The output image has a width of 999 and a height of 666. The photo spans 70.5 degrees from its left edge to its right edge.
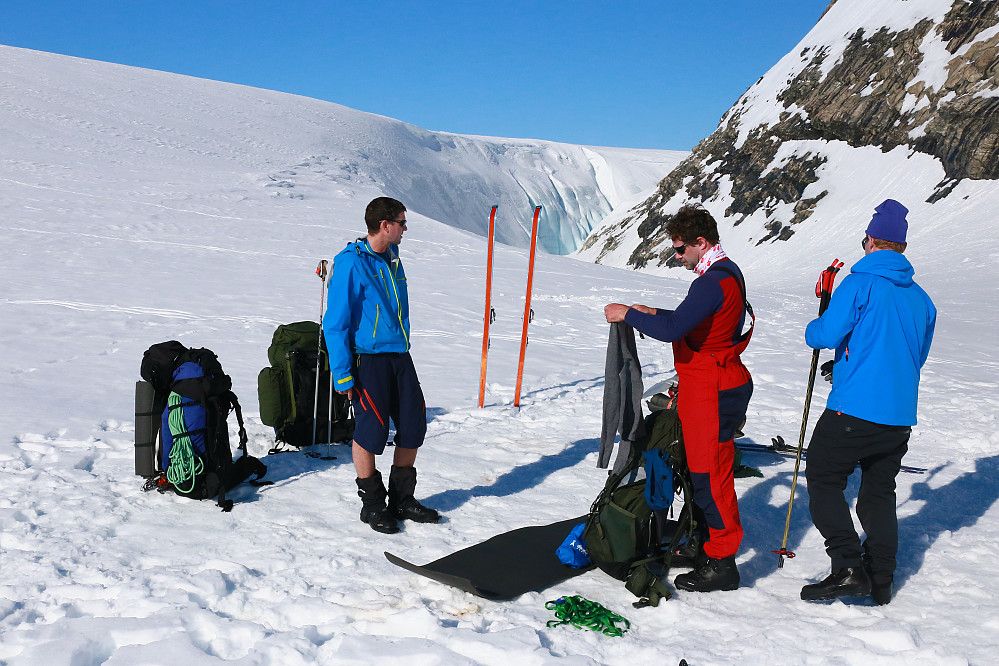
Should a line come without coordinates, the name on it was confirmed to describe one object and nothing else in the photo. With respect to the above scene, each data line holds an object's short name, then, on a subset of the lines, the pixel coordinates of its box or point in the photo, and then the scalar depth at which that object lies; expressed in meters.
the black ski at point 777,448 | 6.02
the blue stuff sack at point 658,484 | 3.68
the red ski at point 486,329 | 7.27
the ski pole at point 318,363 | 5.66
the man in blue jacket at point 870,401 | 3.34
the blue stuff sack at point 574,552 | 3.88
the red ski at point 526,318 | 7.34
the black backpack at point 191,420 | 4.59
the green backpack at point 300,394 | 5.66
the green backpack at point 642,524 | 3.66
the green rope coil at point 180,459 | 4.57
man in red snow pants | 3.50
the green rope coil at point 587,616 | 3.25
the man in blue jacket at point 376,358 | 4.29
